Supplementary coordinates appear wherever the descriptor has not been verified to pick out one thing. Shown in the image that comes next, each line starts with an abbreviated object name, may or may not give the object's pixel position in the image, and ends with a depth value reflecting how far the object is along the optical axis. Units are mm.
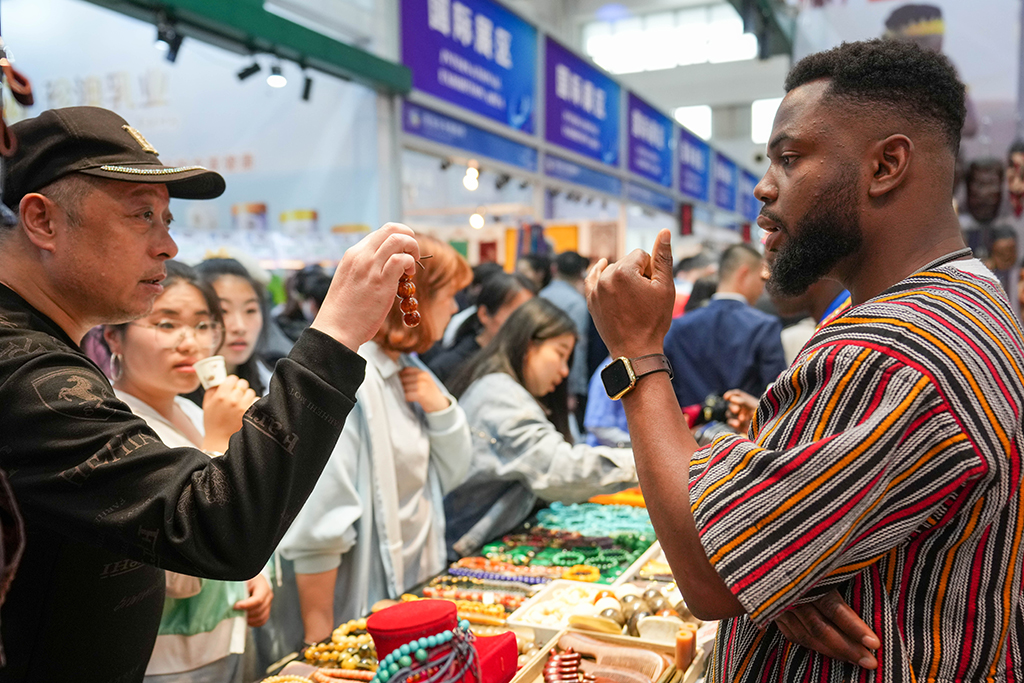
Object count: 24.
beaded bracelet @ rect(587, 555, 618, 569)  2635
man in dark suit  4367
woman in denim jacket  2883
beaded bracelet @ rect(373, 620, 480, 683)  1262
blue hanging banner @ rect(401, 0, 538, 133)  6035
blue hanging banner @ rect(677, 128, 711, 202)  12789
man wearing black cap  1018
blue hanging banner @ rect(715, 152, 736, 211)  15062
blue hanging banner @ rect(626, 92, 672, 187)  10641
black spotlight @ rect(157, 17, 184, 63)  3957
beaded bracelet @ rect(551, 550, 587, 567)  2664
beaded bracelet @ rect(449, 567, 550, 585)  2471
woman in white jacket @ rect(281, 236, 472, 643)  2357
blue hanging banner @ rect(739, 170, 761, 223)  17344
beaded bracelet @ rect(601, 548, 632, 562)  2695
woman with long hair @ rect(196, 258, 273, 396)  3209
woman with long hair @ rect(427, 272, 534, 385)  4461
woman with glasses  1923
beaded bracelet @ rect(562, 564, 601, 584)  2471
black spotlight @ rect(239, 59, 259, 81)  4847
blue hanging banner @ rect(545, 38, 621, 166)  8297
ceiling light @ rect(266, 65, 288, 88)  4824
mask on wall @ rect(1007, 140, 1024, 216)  4801
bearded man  918
